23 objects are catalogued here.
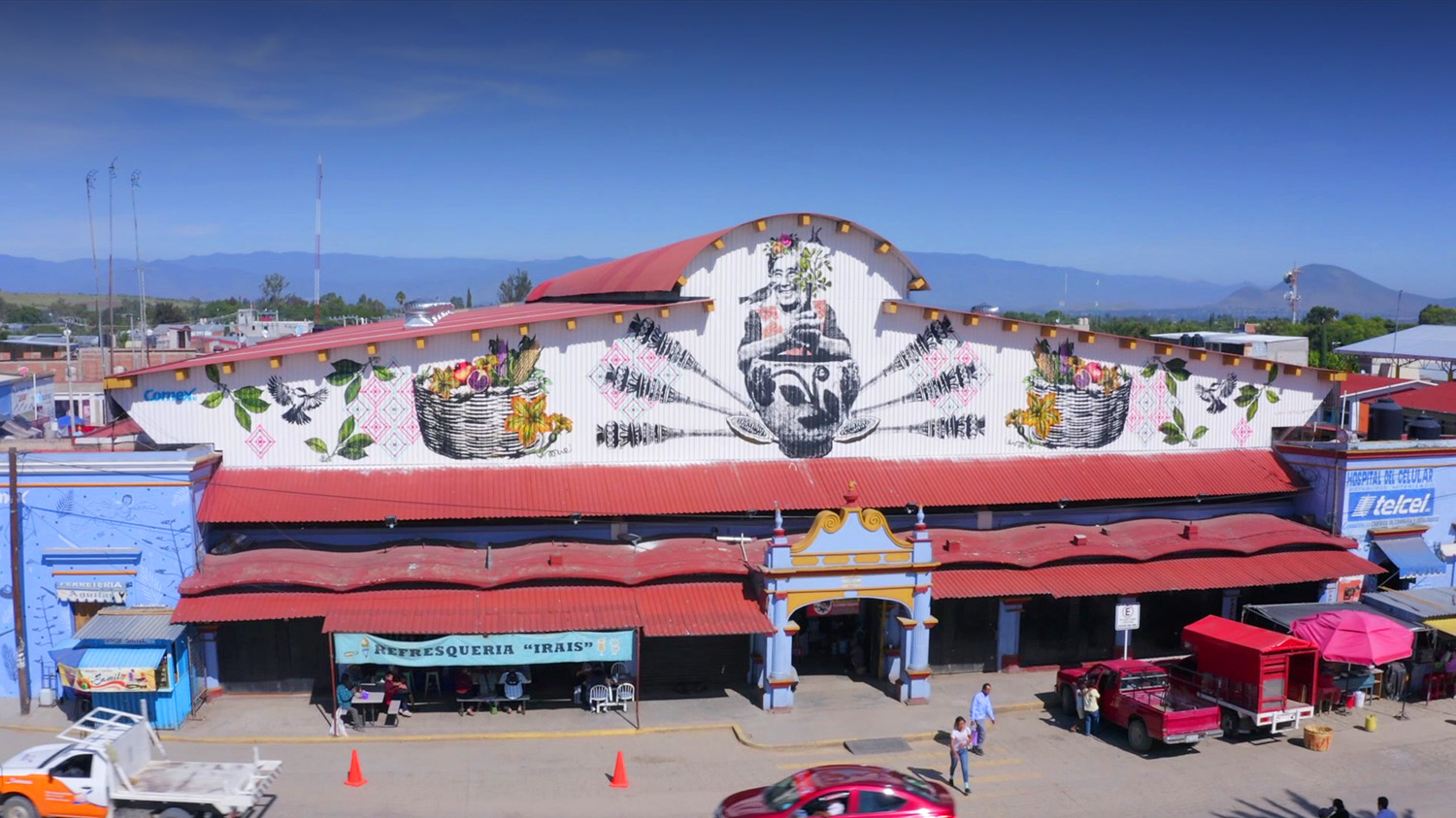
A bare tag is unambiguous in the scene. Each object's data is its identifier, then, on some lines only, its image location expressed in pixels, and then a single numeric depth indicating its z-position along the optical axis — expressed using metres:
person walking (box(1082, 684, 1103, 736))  22.09
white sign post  24.20
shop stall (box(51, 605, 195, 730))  20.92
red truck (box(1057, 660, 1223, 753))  20.80
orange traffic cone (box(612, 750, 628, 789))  19.48
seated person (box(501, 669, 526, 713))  22.94
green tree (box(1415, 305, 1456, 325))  132.38
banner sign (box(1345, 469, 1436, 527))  28.41
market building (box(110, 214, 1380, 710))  23.20
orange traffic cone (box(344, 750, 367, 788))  19.08
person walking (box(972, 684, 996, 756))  20.98
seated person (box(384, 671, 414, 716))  22.20
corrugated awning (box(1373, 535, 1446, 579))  28.17
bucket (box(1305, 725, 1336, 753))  21.73
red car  15.89
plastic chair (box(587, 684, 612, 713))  23.06
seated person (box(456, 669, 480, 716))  22.95
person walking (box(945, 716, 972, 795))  19.42
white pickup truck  16.59
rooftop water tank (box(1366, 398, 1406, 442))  31.23
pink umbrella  22.97
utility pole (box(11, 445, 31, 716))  22.03
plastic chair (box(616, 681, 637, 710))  23.31
